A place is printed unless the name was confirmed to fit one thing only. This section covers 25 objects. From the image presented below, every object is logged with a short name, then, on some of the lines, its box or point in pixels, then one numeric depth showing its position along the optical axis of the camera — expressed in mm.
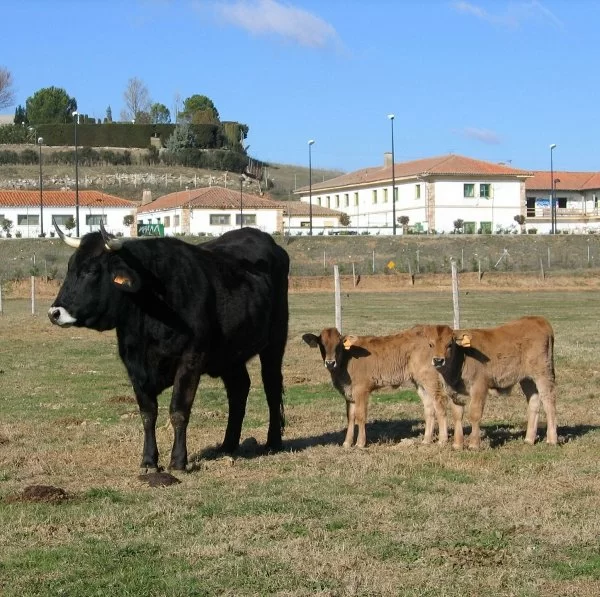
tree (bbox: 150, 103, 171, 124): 166500
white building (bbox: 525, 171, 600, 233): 102688
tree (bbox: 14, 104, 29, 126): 155375
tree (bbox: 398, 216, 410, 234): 86988
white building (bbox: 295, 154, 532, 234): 93375
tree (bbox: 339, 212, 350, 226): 95000
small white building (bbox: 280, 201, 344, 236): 98875
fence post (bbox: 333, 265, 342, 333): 23094
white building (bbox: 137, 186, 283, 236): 88250
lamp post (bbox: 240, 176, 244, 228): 86275
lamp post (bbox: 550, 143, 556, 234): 89962
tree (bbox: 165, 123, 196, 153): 135375
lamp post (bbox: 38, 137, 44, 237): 81875
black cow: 10375
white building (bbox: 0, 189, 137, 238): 90000
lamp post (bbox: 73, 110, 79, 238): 78812
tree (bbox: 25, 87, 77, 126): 155250
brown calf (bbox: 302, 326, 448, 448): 11773
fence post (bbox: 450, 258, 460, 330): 19912
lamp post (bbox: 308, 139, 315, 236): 83050
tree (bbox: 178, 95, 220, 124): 153000
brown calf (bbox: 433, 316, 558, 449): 11281
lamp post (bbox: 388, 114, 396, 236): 82412
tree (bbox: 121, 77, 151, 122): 164500
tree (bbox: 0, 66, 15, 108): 114406
